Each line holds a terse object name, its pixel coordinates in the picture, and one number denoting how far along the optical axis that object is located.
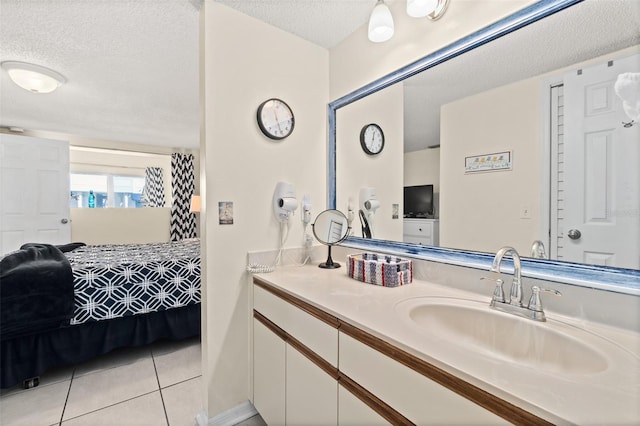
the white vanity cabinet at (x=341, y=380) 0.66
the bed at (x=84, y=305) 1.82
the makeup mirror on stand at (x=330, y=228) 1.76
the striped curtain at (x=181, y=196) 5.32
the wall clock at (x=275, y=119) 1.69
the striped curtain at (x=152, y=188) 5.45
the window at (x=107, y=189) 4.94
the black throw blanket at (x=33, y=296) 1.78
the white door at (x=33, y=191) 3.53
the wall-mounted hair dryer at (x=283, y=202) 1.71
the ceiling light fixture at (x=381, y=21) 1.35
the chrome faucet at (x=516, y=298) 0.93
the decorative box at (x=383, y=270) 1.33
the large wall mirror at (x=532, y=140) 0.89
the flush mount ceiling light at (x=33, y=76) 2.27
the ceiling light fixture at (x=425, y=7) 1.21
